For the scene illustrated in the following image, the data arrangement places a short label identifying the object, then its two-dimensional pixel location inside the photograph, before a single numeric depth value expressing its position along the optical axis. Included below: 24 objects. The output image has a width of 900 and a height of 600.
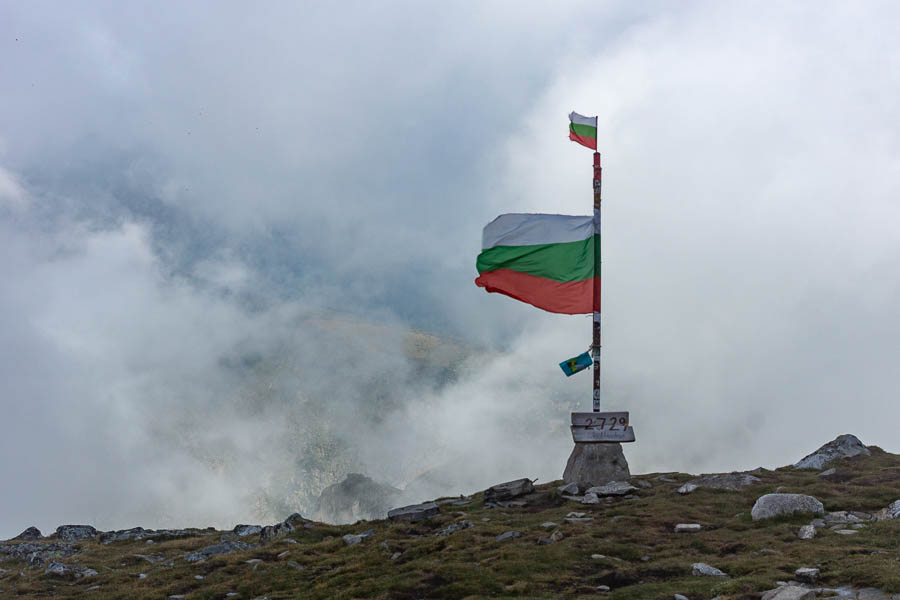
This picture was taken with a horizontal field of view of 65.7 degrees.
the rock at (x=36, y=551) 34.22
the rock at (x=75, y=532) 41.38
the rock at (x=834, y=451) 35.78
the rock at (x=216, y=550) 29.81
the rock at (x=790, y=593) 14.27
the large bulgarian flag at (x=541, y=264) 30.59
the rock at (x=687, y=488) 28.92
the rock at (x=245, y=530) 36.72
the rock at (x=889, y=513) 22.47
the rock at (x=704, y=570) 17.72
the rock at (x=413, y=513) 30.39
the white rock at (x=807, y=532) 20.79
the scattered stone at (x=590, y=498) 28.44
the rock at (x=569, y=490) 30.25
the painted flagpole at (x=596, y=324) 30.69
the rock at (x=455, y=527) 26.69
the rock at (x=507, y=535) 24.09
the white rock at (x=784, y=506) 23.33
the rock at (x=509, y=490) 31.47
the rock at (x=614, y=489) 29.31
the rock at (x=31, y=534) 43.31
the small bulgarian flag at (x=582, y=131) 32.62
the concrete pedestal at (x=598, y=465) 31.09
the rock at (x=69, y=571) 28.70
